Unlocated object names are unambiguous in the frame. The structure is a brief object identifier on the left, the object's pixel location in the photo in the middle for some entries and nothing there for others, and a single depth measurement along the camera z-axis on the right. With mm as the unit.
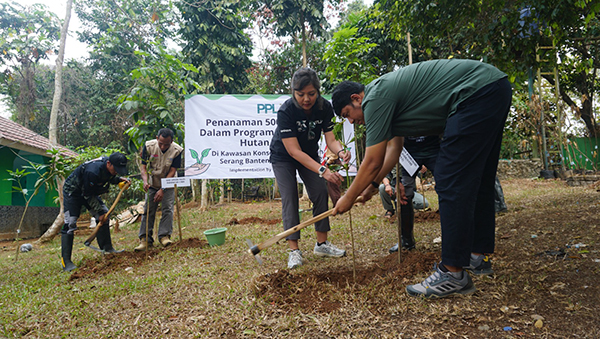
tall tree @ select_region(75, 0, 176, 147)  12362
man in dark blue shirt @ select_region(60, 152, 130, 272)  4297
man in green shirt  1952
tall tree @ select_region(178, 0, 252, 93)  10977
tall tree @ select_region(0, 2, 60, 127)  10000
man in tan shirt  4750
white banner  6605
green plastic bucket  4504
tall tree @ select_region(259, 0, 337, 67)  9516
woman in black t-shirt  2980
